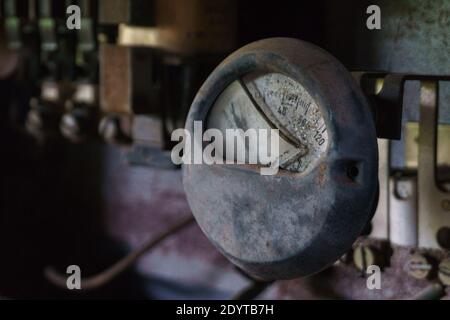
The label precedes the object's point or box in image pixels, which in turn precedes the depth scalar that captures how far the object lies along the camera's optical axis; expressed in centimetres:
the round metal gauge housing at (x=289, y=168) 40
